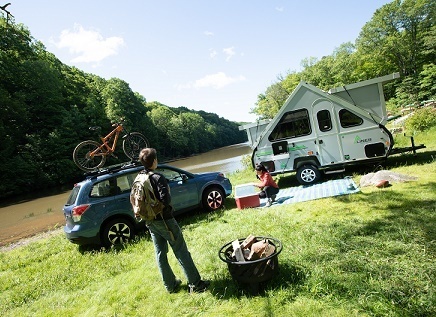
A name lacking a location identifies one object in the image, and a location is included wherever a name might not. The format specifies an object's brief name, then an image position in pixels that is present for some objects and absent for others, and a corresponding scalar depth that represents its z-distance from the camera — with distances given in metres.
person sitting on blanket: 7.64
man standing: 3.47
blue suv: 6.17
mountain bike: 7.35
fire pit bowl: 3.20
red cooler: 7.62
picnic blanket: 7.39
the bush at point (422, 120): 14.08
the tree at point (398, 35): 35.69
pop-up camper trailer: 8.53
